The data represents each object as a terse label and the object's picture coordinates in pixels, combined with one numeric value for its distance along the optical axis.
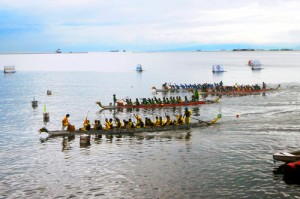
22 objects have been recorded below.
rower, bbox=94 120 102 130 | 36.69
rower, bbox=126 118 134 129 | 37.22
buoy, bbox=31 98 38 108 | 62.15
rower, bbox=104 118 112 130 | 36.88
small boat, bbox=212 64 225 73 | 152.45
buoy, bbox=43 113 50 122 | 48.25
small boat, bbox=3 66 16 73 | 165.41
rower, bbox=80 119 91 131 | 36.81
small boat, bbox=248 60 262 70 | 163.38
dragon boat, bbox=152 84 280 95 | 72.96
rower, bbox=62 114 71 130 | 36.97
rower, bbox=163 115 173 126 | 38.22
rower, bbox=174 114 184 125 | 38.84
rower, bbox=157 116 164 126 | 38.12
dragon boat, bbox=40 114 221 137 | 36.62
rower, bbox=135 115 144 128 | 37.62
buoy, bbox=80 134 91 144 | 33.72
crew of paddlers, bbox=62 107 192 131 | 36.84
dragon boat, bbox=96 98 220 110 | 56.50
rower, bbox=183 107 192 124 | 39.22
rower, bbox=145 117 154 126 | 37.75
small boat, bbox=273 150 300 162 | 24.62
